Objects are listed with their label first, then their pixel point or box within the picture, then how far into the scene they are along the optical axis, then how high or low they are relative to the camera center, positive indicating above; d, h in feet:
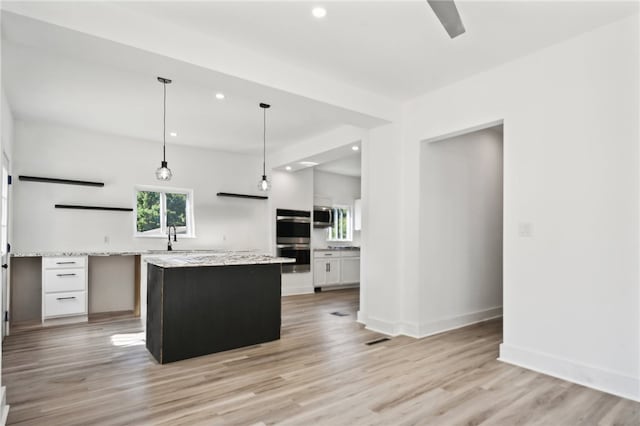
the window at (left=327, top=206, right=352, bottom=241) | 29.50 -0.51
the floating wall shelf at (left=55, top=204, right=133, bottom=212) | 17.75 +0.44
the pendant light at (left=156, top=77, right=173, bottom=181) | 12.57 +1.59
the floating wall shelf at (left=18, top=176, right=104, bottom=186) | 16.83 +1.62
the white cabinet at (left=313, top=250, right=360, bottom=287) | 25.27 -3.30
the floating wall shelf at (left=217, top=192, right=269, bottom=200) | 22.24 +1.31
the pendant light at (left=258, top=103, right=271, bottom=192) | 15.20 +4.15
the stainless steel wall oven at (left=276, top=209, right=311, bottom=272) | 24.04 -1.26
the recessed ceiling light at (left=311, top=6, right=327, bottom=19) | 8.89 +4.80
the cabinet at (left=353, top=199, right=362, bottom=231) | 29.78 +0.27
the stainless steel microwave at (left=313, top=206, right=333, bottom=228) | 26.63 +0.09
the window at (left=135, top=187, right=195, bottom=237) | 20.34 +0.33
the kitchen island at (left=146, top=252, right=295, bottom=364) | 11.41 -2.74
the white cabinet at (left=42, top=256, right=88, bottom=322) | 15.74 -2.91
